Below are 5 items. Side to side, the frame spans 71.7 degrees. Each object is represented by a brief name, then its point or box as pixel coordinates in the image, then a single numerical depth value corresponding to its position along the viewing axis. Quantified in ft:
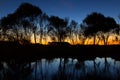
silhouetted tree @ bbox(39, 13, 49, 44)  85.21
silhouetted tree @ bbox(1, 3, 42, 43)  76.26
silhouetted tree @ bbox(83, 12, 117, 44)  90.32
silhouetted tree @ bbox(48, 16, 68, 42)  95.39
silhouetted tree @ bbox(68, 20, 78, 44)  104.32
